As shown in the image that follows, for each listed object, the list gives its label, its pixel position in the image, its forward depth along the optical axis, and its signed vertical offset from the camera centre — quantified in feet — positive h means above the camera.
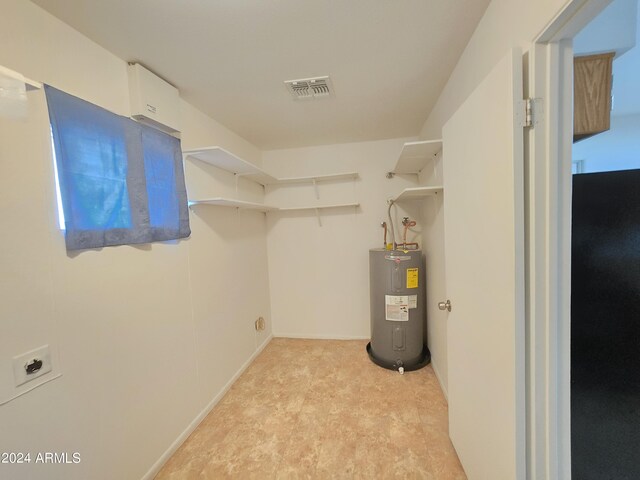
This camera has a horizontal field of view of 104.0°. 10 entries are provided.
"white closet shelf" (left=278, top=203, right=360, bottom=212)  9.45 +0.78
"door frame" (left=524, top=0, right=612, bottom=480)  2.68 -0.36
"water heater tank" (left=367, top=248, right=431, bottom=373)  7.65 -2.67
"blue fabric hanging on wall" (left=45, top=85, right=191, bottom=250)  3.54 +1.04
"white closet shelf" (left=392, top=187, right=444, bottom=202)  6.12 +0.80
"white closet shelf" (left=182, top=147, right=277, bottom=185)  5.76 +1.89
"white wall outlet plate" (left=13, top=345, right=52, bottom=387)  3.01 -1.54
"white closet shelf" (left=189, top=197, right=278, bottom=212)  6.00 +0.78
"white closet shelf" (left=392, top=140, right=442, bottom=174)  6.01 +1.86
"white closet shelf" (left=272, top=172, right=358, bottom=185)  9.15 +1.88
